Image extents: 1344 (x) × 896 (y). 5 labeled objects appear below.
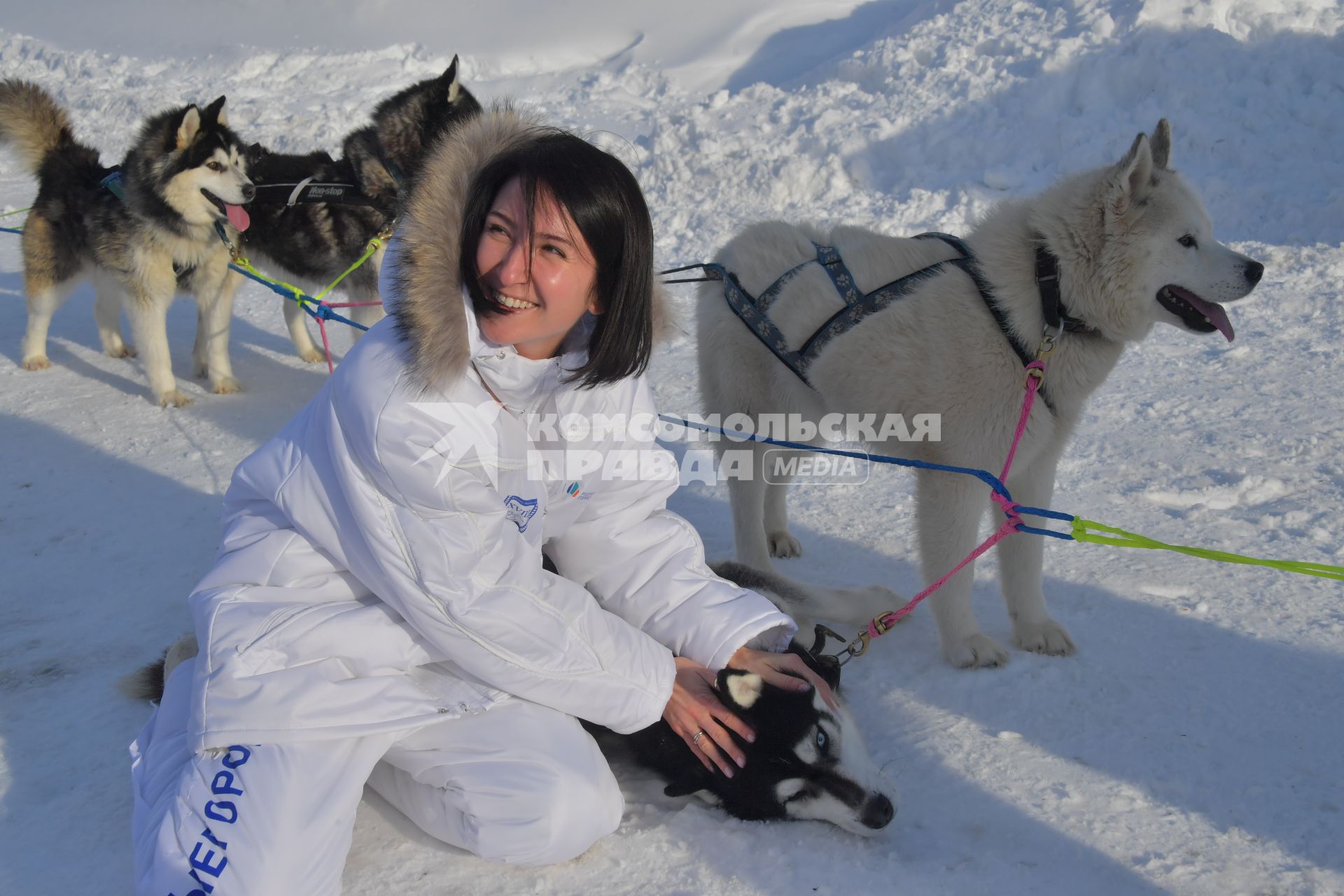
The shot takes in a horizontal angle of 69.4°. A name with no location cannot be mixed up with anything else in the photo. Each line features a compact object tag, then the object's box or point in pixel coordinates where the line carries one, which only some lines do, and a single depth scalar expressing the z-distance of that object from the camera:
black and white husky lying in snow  2.02
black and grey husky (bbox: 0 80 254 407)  4.81
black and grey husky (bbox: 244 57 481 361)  5.01
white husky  2.42
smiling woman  1.72
